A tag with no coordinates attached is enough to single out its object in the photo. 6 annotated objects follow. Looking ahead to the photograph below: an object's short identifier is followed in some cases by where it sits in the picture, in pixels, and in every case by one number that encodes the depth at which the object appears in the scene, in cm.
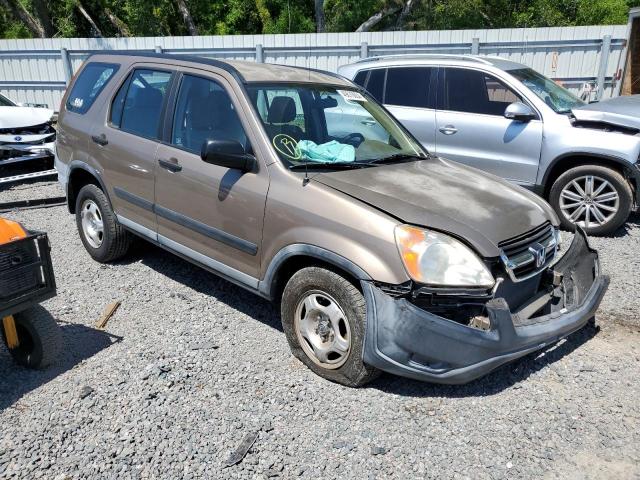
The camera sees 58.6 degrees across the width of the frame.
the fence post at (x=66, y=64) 1505
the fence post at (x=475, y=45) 1216
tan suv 307
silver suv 614
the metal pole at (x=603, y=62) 1186
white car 877
